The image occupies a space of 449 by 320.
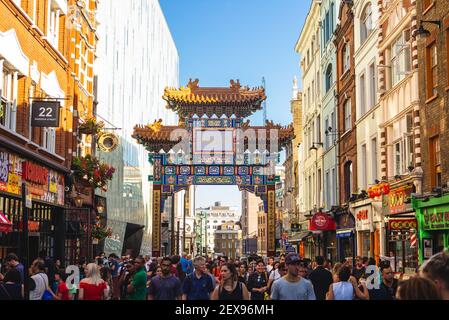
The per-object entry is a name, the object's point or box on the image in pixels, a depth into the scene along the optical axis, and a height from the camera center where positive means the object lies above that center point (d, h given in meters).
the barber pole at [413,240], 22.50 -0.17
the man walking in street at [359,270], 16.87 -0.88
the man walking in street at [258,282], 15.64 -1.09
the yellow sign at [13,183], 20.04 +1.59
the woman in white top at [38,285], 12.18 -0.86
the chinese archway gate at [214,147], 43.00 +5.65
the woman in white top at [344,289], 10.59 -0.84
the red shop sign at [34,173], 21.75 +2.11
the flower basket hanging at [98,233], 31.03 +0.16
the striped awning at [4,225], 16.55 +0.29
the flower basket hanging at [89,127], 30.05 +4.79
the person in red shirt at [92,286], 11.16 -0.81
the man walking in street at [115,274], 15.37 -1.07
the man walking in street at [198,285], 12.31 -0.88
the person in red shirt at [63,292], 12.40 -1.00
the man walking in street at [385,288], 11.98 -0.95
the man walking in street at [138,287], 12.88 -0.94
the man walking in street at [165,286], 11.56 -0.85
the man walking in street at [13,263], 13.98 -0.53
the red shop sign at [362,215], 29.87 +0.91
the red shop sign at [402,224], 22.72 +0.36
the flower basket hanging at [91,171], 28.84 +2.77
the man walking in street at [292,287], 9.50 -0.72
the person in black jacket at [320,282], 13.61 -0.92
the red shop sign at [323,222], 37.38 +0.72
